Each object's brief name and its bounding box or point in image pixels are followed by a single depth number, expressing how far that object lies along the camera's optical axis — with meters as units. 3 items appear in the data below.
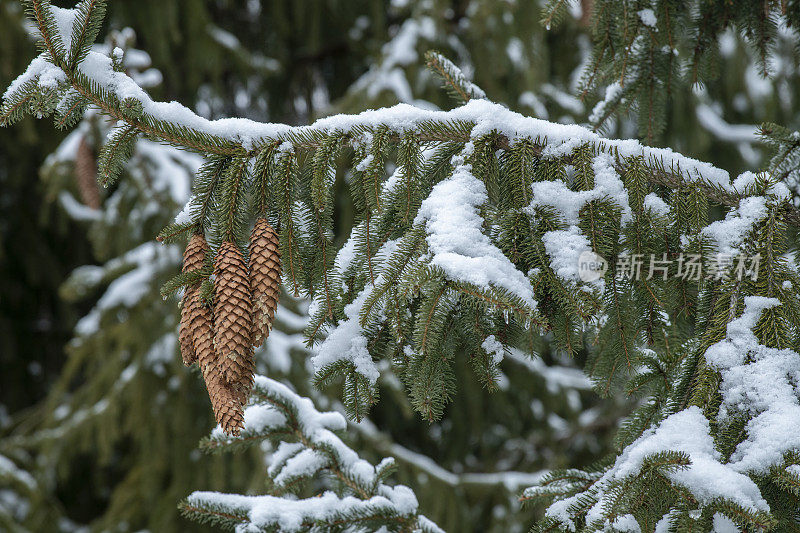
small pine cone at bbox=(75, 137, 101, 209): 5.84
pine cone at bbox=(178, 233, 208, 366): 3.11
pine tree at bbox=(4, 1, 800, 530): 3.08
